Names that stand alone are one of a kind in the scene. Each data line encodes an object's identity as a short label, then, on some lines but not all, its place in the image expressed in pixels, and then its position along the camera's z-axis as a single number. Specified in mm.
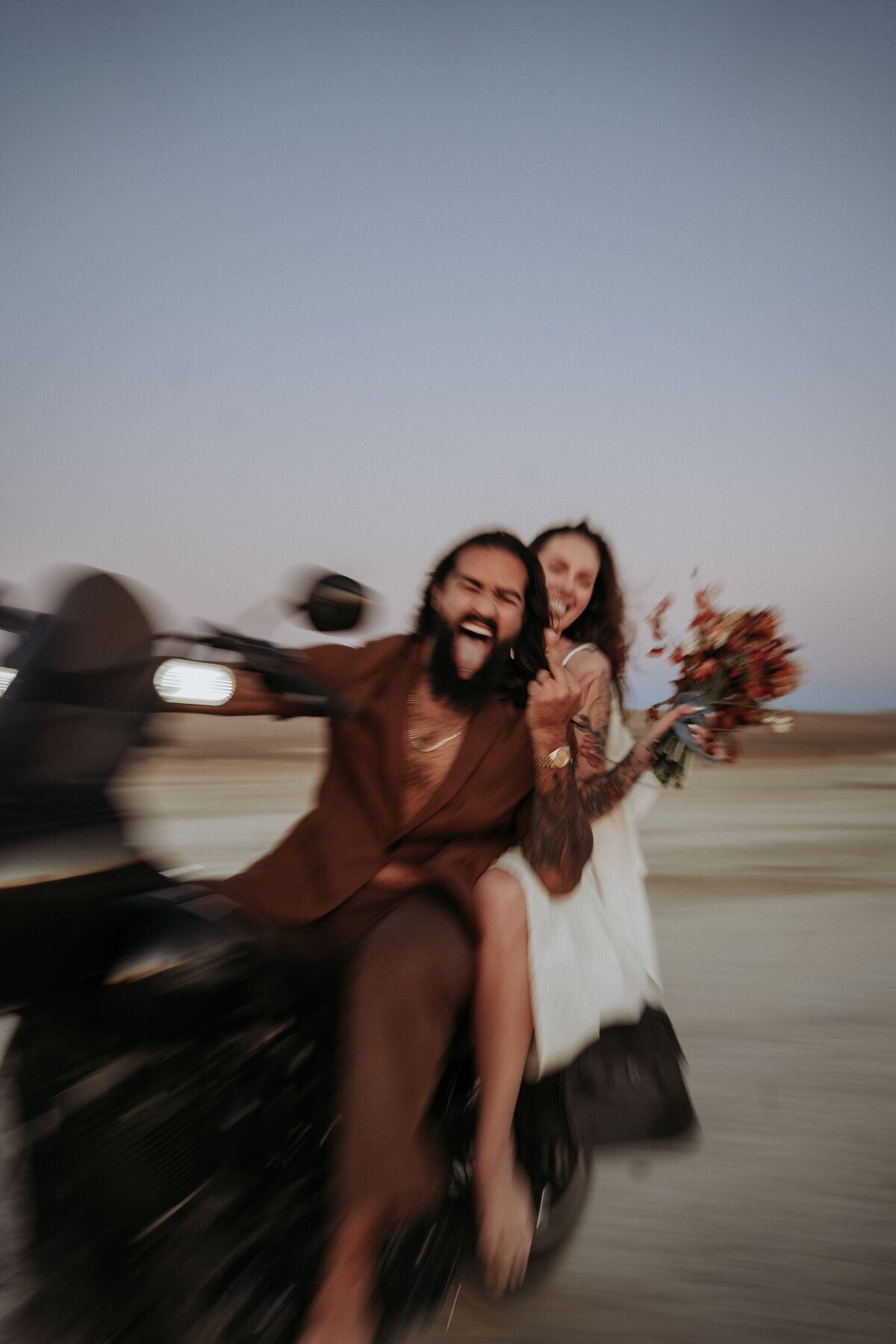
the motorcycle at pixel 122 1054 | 1287
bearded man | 1632
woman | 1914
